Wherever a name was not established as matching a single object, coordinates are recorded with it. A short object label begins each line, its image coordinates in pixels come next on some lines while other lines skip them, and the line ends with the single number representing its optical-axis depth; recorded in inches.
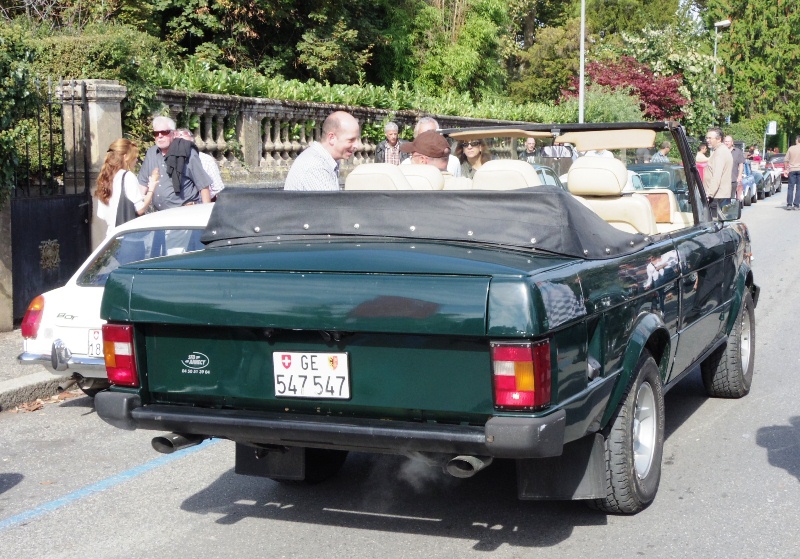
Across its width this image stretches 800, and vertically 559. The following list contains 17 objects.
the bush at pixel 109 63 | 461.7
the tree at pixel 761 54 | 2842.0
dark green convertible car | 163.0
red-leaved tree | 1644.9
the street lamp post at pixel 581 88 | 1225.4
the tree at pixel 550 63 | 2087.8
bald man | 282.2
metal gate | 421.1
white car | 279.6
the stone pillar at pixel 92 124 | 445.4
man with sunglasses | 408.5
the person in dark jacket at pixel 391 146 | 550.9
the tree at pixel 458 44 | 1237.1
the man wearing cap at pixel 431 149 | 299.6
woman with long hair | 400.2
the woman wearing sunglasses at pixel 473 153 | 322.3
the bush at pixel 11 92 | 376.5
